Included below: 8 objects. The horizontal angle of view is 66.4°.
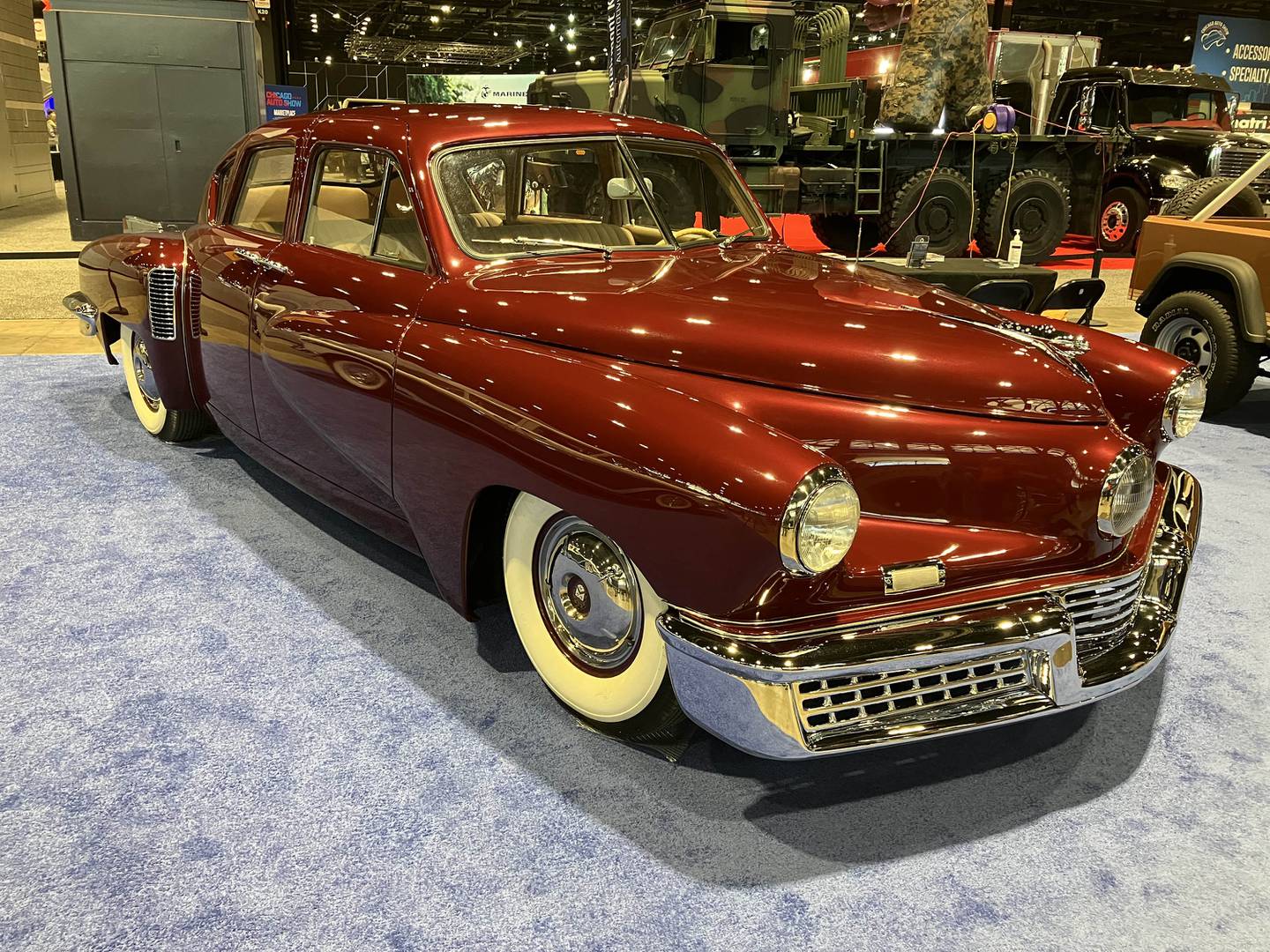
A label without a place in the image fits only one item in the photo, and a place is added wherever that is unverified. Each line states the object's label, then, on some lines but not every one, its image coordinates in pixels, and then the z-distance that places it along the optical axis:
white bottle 7.39
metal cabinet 10.29
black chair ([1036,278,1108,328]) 5.15
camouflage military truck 9.80
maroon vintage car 1.83
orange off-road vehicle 4.68
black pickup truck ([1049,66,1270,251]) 11.39
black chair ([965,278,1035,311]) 5.45
